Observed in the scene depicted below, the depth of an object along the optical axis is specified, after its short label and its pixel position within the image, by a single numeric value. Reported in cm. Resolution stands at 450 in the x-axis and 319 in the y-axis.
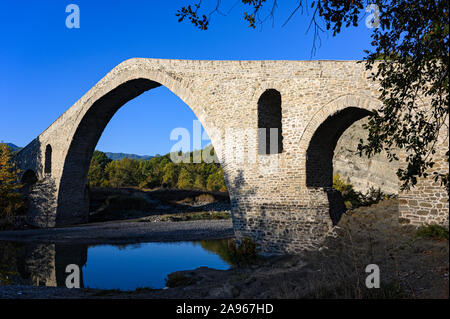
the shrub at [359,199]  1101
